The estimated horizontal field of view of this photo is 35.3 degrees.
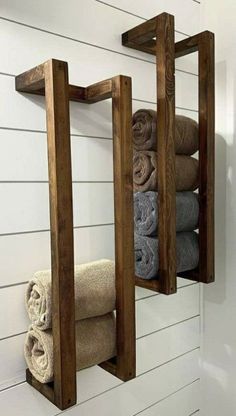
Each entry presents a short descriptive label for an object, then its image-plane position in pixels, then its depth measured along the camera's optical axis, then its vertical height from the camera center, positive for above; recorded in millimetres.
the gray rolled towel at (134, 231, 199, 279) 1057 -216
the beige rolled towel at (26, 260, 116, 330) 852 -270
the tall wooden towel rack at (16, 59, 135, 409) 769 -90
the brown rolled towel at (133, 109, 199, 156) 1053 +142
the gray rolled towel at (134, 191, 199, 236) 1055 -90
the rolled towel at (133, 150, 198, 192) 1053 +26
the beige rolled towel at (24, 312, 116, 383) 854 -397
